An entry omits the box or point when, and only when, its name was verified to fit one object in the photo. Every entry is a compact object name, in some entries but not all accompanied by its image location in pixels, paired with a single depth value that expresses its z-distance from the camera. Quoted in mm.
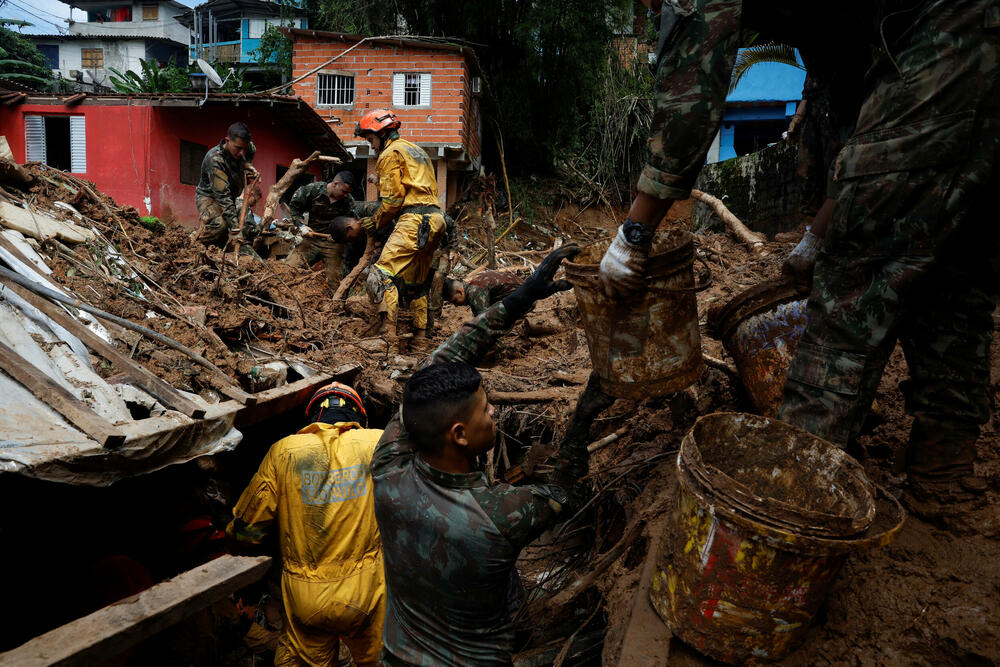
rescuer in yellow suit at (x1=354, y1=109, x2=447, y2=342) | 6480
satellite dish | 10483
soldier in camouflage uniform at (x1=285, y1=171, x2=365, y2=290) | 8086
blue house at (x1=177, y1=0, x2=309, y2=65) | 30812
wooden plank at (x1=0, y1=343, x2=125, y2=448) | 2486
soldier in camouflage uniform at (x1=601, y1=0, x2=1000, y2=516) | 1696
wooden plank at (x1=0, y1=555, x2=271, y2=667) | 1709
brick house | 15188
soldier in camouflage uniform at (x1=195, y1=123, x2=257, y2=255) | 8125
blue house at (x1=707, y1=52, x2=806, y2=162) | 17734
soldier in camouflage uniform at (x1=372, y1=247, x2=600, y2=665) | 1957
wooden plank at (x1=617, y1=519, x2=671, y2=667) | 1634
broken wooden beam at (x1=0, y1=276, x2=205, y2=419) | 3170
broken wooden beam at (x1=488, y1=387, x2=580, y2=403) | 4609
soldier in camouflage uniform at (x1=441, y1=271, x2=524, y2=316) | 7438
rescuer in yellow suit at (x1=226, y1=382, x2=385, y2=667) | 3441
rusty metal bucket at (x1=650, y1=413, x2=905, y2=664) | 1426
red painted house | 13125
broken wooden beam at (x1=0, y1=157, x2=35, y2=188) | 5383
